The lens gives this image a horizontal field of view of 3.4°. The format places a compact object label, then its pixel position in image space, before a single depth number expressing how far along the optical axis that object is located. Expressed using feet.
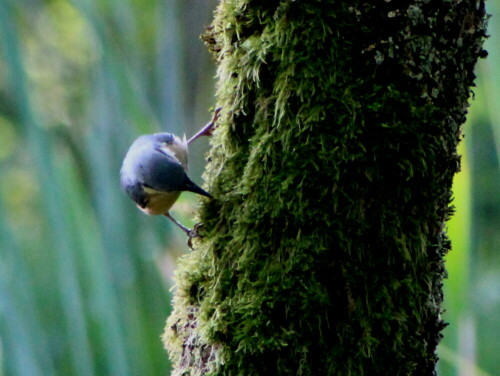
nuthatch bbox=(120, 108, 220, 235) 18.00
